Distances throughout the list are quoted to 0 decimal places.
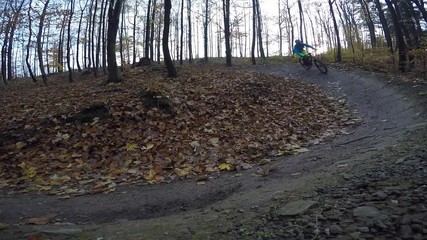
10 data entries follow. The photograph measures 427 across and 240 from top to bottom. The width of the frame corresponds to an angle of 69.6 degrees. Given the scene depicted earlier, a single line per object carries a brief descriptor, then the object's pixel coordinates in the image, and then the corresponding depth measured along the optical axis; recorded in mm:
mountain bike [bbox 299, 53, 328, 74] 15969
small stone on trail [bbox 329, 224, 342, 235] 2575
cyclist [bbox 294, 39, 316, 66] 16353
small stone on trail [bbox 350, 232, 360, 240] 2451
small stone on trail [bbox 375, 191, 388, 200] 2974
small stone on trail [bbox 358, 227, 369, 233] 2498
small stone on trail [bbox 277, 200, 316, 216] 3098
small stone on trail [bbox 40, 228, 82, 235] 3287
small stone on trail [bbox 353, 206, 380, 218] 2714
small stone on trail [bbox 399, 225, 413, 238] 2354
